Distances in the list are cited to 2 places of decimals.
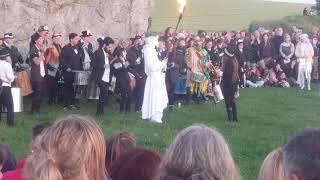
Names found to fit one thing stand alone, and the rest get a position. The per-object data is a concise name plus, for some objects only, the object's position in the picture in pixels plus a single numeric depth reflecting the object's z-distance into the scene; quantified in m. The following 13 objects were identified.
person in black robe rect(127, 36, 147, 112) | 19.16
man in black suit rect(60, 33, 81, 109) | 18.08
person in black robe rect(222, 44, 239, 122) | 16.30
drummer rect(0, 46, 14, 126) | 14.98
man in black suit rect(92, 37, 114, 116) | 17.75
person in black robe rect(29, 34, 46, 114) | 16.97
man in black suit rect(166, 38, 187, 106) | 19.84
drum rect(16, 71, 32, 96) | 17.27
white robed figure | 16.86
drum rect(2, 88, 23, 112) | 16.86
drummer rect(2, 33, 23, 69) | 17.00
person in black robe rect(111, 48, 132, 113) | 18.38
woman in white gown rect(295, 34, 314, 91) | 25.38
